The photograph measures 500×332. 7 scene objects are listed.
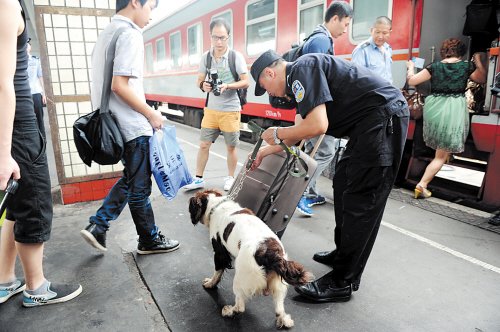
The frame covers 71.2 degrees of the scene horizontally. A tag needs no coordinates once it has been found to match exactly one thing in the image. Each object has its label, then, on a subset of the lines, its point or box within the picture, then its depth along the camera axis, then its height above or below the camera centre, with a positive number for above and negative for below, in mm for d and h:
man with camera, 4051 -92
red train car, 3760 +689
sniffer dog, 1726 -872
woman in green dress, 3924 -194
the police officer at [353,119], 1866 -191
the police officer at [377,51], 3816 +363
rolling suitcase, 2381 -720
